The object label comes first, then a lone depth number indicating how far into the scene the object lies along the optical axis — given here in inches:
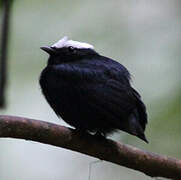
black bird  274.5
